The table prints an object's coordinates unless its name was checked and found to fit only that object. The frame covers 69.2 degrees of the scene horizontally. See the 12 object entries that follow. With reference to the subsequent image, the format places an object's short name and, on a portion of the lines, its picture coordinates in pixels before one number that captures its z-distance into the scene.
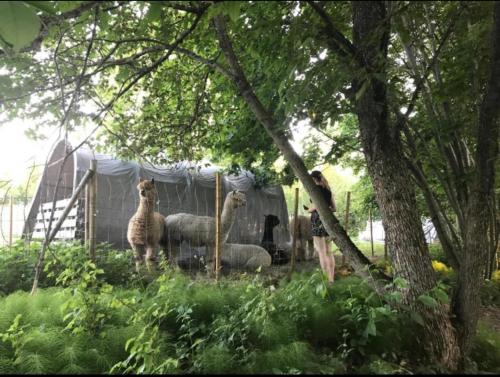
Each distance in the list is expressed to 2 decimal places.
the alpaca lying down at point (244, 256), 7.92
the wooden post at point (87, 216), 5.29
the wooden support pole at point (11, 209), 8.36
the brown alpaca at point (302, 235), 9.98
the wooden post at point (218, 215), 5.92
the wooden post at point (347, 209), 8.70
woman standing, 5.62
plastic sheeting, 8.52
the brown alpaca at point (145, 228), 6.33
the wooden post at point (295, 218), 7.59
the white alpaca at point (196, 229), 7.23
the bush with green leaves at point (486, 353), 2.63
